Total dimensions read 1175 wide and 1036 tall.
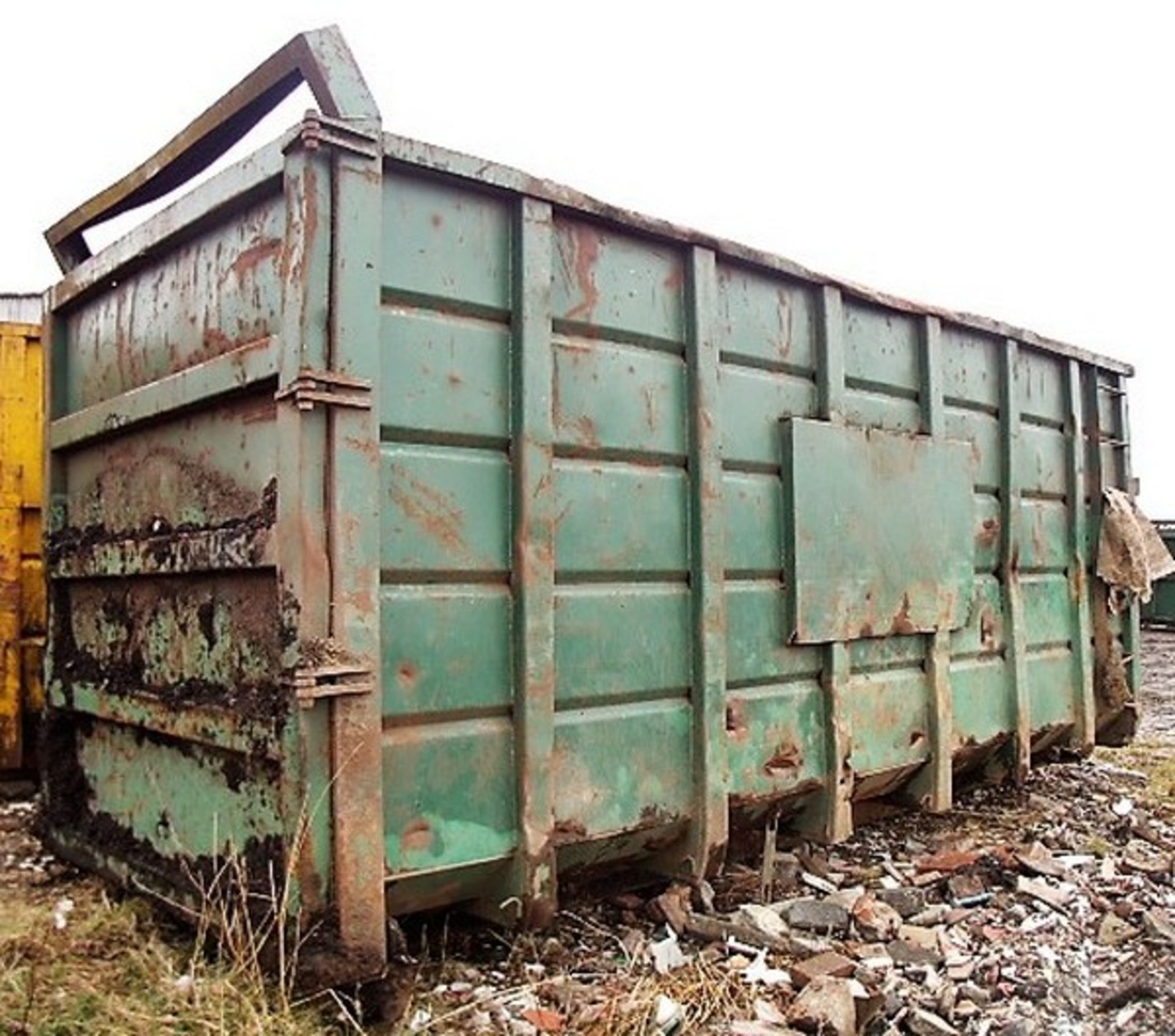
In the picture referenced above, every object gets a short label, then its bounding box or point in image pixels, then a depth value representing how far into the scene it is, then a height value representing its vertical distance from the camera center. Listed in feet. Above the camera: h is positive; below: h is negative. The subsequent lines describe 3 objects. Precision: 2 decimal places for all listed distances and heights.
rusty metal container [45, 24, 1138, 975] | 8.38 +0.59
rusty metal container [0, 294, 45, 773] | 15.26 +0.90
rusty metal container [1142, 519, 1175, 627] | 47.80 -0.77
